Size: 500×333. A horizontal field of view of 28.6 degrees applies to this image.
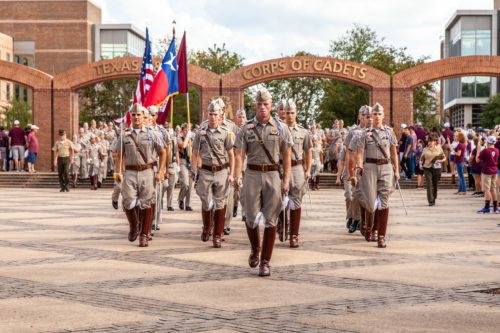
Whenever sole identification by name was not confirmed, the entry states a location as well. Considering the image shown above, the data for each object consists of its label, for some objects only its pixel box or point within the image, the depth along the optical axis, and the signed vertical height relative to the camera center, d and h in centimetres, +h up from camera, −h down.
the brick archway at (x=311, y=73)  3828 +331
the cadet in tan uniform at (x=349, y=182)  1398 -39
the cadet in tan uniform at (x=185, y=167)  2009 -21
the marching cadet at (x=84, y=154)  3334 +8
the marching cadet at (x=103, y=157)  3319 -2
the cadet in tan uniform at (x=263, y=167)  1050 -11
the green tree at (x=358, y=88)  5809 +445
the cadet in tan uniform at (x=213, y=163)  1379 -9
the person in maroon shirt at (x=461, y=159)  2878 -2
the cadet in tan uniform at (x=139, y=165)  1347 -12
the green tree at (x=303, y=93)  6206 +415
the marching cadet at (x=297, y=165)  1319 -11
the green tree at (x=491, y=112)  8224 +394
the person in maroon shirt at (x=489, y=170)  2078 -25
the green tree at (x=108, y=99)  7325 +431
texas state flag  1752 +138
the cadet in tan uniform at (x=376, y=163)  1353 -7
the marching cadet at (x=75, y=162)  3312 -20
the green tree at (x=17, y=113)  8753 +380
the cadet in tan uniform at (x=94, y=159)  3294 -9
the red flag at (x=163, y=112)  1745 +80
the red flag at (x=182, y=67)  1887 +174
